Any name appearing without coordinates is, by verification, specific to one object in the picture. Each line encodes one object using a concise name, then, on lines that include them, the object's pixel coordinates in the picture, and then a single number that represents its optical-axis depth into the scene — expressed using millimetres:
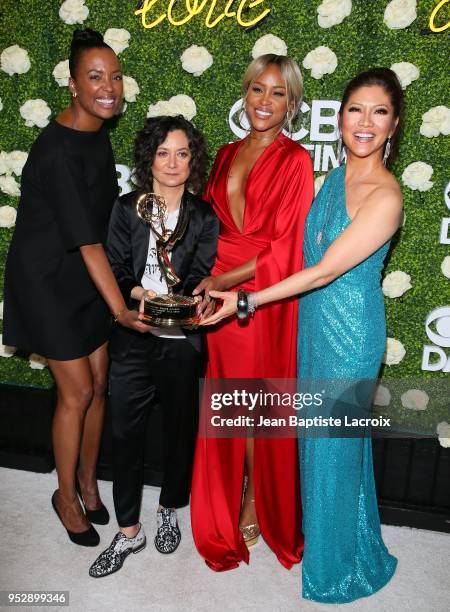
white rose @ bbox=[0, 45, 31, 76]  3014
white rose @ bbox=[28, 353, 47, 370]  3357
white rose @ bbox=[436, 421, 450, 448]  2963
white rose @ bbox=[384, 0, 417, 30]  2668
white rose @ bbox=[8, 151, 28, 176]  3154
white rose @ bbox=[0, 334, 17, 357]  3395
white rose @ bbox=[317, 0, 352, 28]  2705
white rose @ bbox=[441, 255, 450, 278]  2900
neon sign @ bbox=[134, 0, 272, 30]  2791
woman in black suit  2354
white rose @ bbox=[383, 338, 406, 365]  3029
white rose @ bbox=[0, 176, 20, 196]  3189
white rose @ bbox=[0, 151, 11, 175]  3179
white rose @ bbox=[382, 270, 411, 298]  2938
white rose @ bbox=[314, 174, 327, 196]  2889
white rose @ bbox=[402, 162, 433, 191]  2805
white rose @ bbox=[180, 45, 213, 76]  2857
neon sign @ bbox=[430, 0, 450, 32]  2654
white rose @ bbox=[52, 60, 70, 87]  3008
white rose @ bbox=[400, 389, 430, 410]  3080
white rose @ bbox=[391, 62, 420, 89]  2713
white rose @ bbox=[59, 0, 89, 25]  2918
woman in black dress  2422
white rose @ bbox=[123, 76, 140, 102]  2961
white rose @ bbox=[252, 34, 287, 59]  2779
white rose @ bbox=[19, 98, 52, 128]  3051
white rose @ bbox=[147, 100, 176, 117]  2955
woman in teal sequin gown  2127
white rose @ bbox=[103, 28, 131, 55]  2908
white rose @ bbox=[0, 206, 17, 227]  3252
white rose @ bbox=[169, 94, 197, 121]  2914
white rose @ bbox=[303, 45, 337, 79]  2740
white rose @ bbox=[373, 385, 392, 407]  3129
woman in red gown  2441
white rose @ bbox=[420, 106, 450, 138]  2729
